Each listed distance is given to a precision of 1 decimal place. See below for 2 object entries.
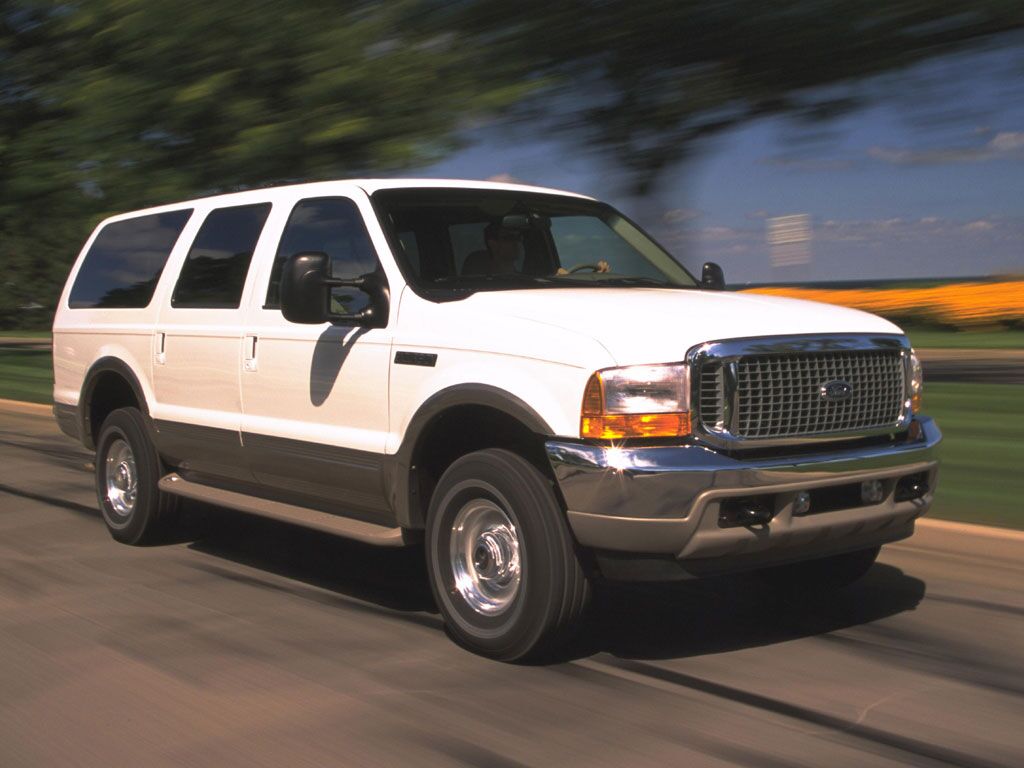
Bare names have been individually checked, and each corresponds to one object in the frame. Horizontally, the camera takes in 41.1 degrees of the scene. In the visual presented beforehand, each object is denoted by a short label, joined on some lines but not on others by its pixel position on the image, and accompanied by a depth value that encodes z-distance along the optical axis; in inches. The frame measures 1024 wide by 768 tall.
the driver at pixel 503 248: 255.3
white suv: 196.9
